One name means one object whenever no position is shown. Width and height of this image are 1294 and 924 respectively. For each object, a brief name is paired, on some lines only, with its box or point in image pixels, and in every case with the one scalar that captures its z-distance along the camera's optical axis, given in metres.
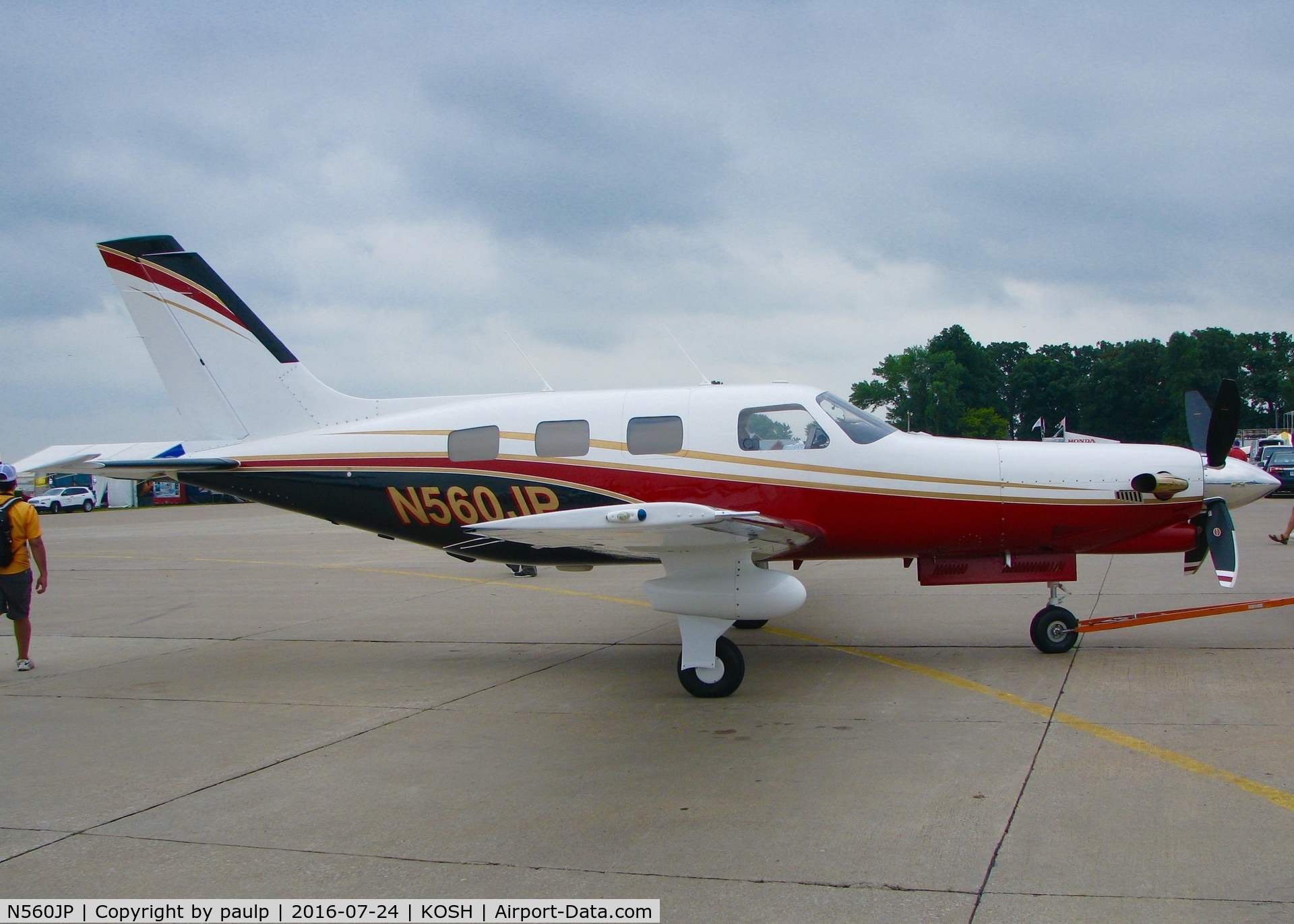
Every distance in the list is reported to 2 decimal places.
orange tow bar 7.83
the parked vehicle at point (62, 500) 52.88
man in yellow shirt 8.41
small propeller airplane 7.18
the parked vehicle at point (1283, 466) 29.78
